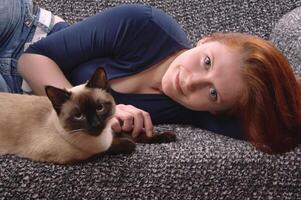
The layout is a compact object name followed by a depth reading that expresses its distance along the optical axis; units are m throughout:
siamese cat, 1.23
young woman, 1.34
